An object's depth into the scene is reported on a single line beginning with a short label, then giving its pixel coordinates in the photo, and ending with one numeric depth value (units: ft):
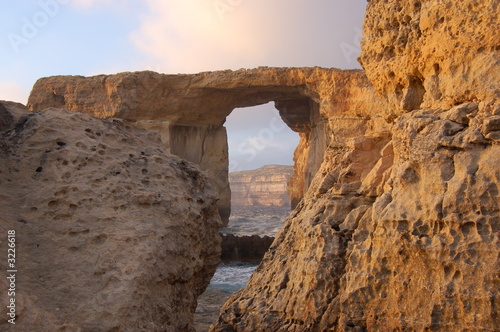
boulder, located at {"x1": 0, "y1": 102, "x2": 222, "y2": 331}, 8.03
